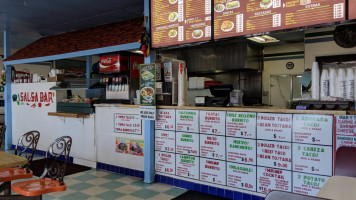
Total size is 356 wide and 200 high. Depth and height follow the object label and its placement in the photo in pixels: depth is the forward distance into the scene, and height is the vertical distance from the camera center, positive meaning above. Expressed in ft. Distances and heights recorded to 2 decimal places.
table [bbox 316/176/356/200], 4.97 -1.84
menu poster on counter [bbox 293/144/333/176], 10.23 -2.41
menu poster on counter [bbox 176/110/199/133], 13.47 -1.18
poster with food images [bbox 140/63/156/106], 14.44 +0.71
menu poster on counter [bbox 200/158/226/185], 12.67 -3.53
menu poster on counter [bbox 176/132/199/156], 13.49 -2.34
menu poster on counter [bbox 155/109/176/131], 14.24 -1.20
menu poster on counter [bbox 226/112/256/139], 11.85 -1.22
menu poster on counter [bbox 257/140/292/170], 11.05 -2.40
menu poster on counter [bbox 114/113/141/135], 15.67 -1.57
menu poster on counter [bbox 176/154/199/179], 13.48 -3.51
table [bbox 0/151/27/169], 8.17 -2.03
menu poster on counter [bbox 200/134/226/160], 12.71 -2.37
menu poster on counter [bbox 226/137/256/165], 11.87 -2.39
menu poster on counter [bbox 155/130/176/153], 14.29 -2.32
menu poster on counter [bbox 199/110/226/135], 12.67 -1.19
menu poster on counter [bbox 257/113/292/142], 11.03 -1.23
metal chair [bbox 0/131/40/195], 9.52 -2.84
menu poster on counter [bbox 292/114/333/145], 10.19 -1.23
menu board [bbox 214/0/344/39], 9.73 +3.28
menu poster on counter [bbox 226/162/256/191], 11.85 -3.55
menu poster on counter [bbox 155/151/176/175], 14.30 -3.51
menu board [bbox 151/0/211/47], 12.67 +3.78
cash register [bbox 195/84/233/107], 13.19 -0.04
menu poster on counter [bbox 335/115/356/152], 9.77 -1.21
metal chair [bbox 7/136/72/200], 8.38 -2.95
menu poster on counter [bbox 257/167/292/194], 11.05 -3.46
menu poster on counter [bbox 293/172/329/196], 10.37 -3.36
